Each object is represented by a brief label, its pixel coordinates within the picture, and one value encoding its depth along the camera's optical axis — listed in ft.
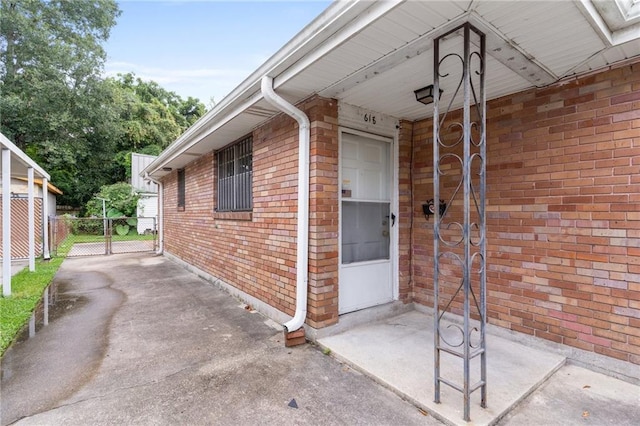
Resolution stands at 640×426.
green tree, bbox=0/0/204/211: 51.01
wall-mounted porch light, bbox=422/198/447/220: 12.33
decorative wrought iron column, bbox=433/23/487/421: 6.45
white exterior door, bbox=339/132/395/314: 12.07
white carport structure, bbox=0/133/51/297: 15.99
